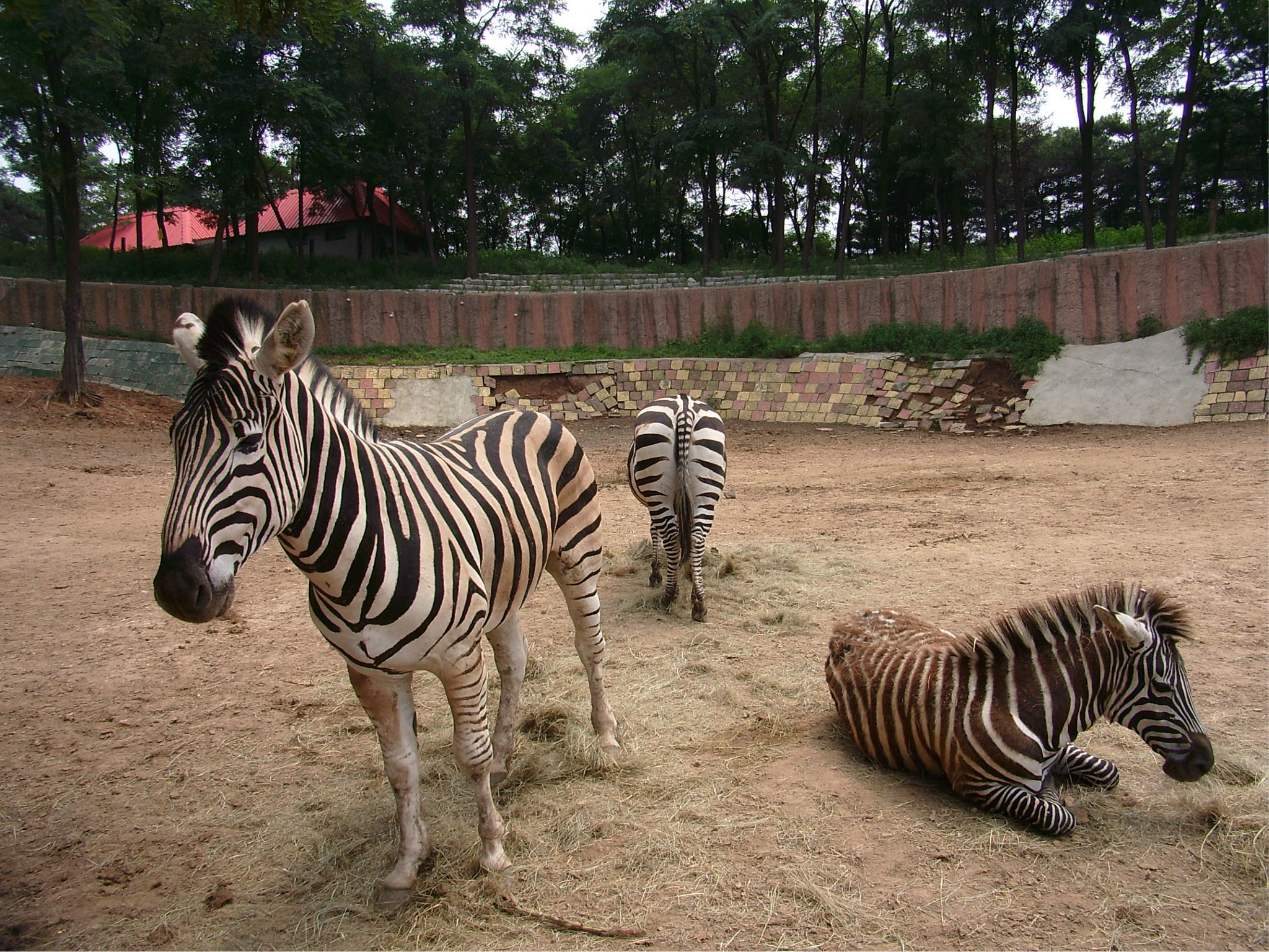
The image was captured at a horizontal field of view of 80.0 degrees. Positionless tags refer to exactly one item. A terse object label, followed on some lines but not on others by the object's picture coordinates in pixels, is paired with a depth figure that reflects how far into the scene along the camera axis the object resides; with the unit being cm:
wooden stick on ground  250
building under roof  3216
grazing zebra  609
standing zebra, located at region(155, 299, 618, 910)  214
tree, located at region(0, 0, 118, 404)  1112
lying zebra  294
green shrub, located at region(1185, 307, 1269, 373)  1201
